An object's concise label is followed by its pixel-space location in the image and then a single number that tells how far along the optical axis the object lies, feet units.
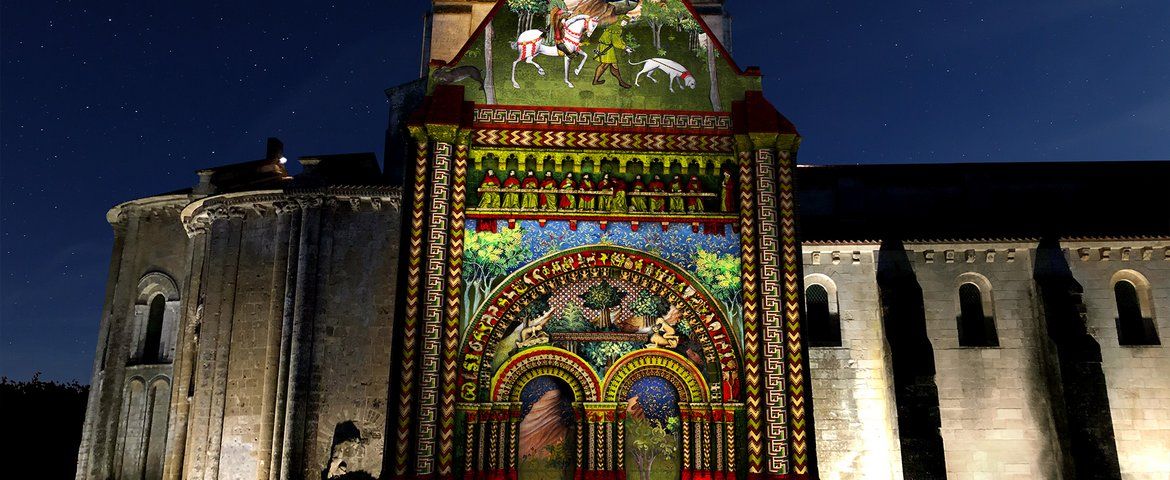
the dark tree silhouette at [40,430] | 113.60
